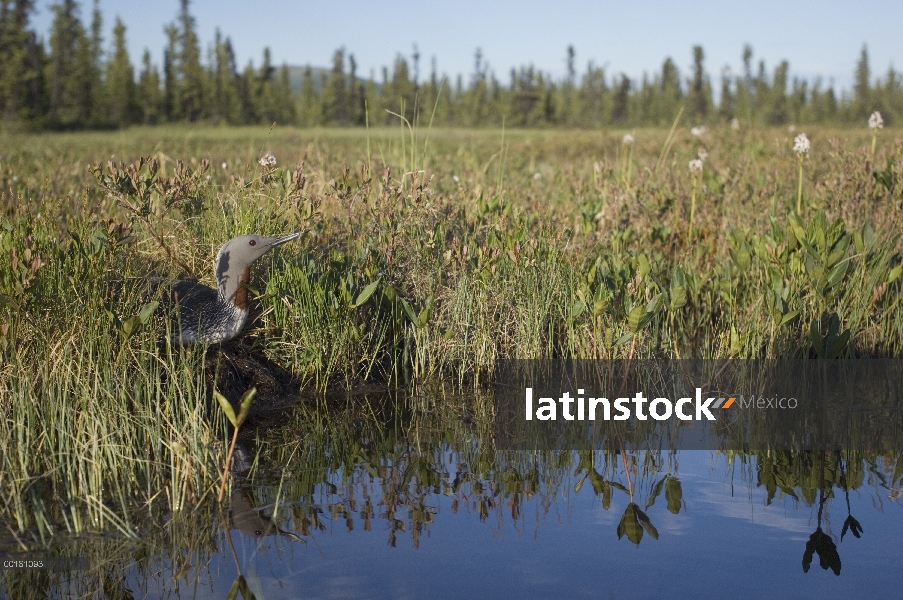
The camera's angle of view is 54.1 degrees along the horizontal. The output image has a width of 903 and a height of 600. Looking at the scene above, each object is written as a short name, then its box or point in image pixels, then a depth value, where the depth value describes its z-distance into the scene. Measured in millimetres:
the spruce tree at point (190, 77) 74562
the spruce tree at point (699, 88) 80681
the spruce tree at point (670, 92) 86494
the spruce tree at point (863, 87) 86562
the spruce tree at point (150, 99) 73438
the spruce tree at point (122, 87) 70562
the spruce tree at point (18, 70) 57688
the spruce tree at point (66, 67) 67812
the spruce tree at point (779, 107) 84312
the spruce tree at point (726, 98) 80000
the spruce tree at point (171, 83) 74875
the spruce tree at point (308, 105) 80875
